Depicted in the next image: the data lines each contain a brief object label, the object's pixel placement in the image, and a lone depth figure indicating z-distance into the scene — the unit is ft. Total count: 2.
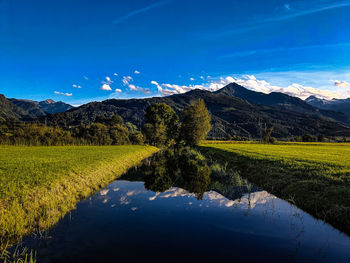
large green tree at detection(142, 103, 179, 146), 264.31
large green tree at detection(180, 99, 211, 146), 258.16
